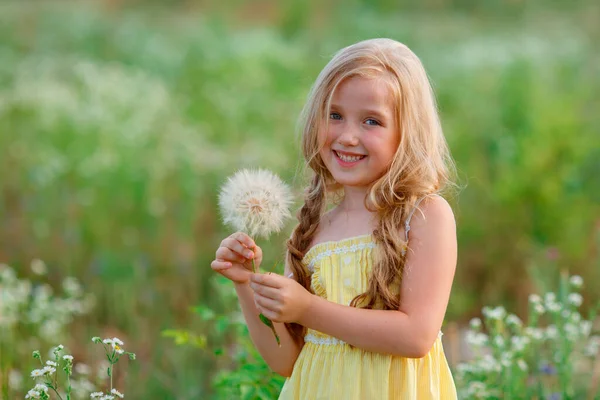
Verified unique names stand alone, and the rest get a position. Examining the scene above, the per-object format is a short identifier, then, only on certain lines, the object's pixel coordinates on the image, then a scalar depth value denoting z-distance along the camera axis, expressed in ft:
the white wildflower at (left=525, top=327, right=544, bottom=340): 20.13
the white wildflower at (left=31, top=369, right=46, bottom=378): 14.36
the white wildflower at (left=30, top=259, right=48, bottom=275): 24.04
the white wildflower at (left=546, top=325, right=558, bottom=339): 20.93
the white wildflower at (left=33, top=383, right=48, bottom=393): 14.07
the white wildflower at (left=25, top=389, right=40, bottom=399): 14.12
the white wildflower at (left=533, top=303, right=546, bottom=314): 19.24
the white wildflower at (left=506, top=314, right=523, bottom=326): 19.80
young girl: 13.48
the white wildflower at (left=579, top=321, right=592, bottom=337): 20.46
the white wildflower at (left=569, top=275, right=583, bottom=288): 19.95
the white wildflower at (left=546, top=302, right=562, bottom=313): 19.61
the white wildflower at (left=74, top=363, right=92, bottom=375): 19.40
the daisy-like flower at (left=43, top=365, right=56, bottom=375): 14.25
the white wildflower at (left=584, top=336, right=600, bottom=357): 20.66
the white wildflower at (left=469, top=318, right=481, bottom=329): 20.05
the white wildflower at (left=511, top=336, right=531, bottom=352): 20.05
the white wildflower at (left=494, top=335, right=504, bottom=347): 19.65
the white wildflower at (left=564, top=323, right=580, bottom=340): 20.45
